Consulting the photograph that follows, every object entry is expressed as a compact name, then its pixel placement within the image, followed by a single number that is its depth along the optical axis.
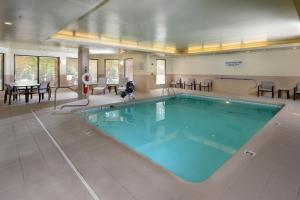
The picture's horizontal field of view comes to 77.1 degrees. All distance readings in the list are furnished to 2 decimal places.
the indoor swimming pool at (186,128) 3.37
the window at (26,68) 9.34
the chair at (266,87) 9.16
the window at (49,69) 10.07
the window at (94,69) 11.97
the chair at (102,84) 9.86
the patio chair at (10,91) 6.88
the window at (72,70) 11.05
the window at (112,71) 12.17
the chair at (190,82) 12.59
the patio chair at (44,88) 7.32
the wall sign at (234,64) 10.36
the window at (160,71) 13.24
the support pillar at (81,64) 8.30
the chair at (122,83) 9.64
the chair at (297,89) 8.07
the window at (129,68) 11.40
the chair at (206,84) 11.74
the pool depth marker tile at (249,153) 2.83
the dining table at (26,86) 7.00
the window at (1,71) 8.62
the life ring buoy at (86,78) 6.97
